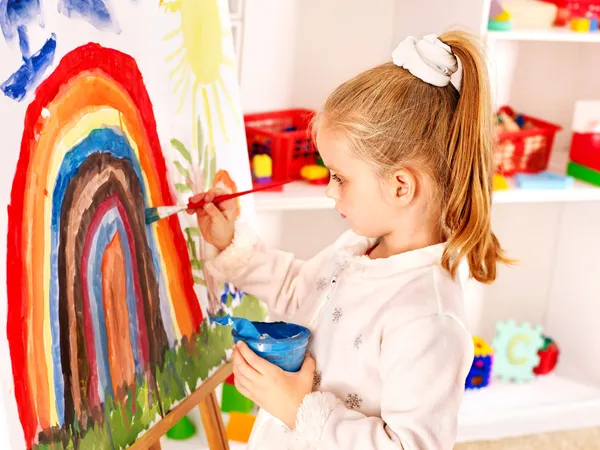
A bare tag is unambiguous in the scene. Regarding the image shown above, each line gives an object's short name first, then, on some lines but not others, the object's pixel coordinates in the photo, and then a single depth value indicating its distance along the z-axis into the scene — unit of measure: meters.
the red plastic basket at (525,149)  2.21
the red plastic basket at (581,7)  2.25
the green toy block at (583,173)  2.24
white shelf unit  2.10
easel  1.22
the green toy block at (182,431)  2.01
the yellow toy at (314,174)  2.06
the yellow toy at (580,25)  2.15
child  1.12
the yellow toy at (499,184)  2.14
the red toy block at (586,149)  2.24
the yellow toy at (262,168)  1.95
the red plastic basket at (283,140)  2.00
